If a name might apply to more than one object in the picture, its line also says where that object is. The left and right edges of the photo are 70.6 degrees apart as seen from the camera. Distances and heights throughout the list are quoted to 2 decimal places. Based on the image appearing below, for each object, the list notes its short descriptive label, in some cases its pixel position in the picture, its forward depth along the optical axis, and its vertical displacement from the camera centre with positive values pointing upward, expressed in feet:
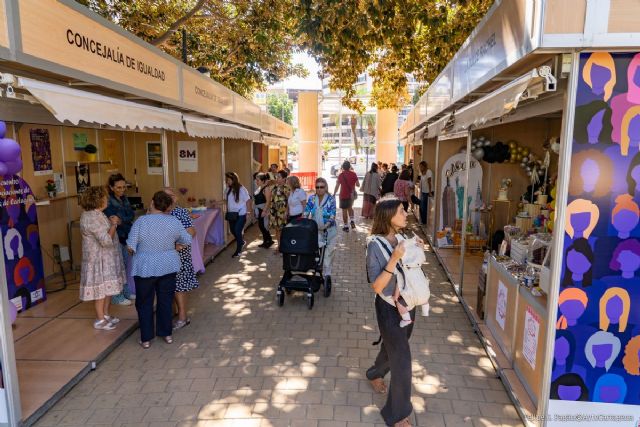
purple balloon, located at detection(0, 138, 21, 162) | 9.97 +0.22
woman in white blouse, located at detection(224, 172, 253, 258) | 27.66 -2.48
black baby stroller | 18.45 -3.88
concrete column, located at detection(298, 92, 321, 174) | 82.12 +5.80
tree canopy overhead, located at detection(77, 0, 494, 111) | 21.09 +9.38
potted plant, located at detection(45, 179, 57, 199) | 21.74 -1.33
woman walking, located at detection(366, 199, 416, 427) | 10.34 -3.44
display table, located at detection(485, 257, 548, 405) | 11.28 -4.64
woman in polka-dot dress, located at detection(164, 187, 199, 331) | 16.97 -4.28
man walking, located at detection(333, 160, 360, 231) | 36.63 -2.09
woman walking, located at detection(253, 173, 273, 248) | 30.68 -3.16
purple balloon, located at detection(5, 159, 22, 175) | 10.49 -0.14
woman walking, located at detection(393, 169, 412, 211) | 36.63 -1.97
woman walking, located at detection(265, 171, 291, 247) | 27.86 -2.67
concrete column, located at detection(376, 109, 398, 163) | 81.30 +4.82
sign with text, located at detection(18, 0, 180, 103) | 11.02 +3.40
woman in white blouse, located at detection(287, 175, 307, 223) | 25.59 -2.15
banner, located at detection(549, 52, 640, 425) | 9.28 -1.89
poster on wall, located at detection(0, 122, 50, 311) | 17.57 -3.37
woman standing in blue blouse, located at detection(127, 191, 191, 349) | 14.69 -3.14
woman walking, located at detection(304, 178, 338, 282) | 20.62 -2.49
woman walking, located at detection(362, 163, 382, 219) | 39.65 -2.02
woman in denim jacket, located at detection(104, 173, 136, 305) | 18.35 -2.12
